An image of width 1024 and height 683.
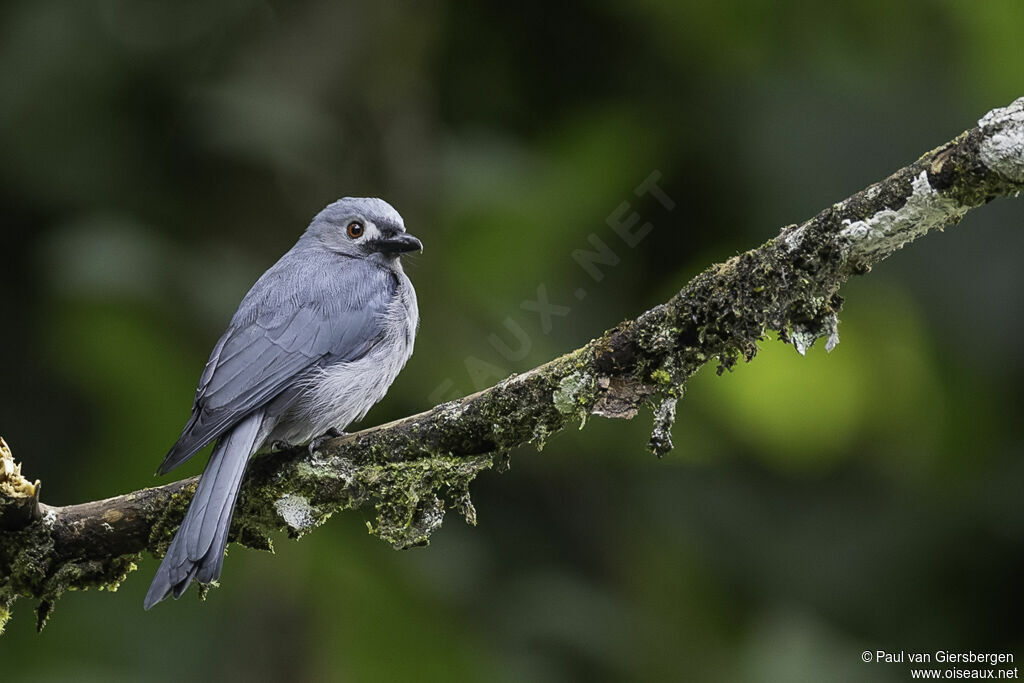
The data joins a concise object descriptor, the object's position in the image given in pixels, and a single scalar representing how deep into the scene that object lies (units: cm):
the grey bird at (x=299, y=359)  757
